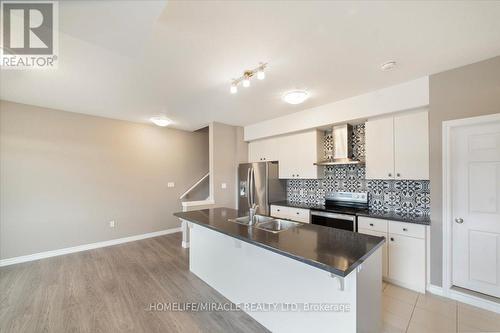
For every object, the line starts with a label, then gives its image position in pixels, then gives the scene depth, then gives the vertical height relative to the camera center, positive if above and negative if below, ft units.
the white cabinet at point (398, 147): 8.36 +0.82
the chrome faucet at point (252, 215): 7.77 -1.82
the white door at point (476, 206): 6.97 -1.46
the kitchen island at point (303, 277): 4.45 -2.96
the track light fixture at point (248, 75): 7.04 +3.40
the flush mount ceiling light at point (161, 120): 12.54 +2.91
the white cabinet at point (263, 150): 14.14 +1.22
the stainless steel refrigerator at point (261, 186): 13.51 -1.27
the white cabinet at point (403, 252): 7.97 -3.48
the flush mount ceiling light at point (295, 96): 8.63 +3.00
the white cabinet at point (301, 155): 12.03 +0.72
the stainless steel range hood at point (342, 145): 10.82 +1.11
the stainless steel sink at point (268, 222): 7.41 -2.09
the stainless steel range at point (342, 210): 9.76 -2.22
